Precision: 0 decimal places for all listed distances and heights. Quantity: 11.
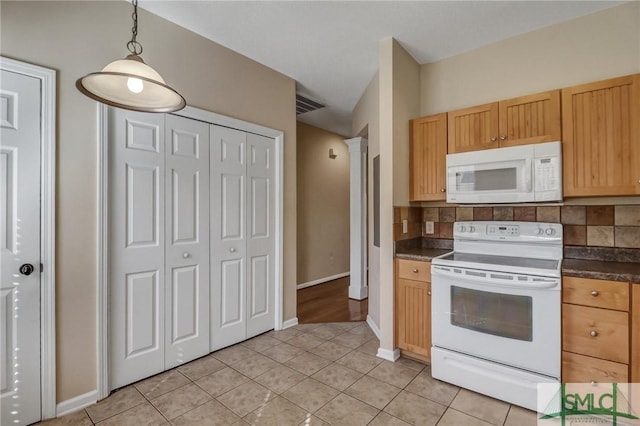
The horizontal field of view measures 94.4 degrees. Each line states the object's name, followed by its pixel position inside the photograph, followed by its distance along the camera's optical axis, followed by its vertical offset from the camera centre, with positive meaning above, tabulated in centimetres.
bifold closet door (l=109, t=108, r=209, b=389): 219 -23
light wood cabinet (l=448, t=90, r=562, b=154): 224 +73
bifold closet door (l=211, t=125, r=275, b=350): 280 -22
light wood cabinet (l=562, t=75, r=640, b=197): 198 +52
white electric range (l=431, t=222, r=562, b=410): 194 -72
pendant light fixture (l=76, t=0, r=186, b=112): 123 +58
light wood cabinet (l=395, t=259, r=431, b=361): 250 -83
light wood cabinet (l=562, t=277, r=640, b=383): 177 -74
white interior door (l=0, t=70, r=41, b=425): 175 -19
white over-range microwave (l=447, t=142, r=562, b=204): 218 +30
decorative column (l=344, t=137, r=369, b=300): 449 -9
